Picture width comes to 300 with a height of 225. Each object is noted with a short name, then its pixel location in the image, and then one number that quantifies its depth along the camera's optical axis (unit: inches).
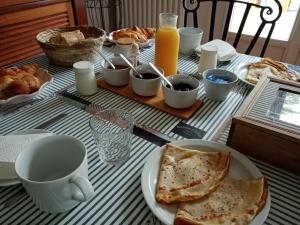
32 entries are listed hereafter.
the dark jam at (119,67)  34.7
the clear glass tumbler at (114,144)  22.7
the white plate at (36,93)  29.4
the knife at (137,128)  25.6
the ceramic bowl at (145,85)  31.0
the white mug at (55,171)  15.8
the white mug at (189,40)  44.6
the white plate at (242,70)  37.0
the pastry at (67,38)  37.9
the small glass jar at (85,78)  31.5
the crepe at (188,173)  18.3
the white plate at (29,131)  24.6
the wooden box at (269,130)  21.1
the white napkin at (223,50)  42.3
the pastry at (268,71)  36.2
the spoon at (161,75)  29.7
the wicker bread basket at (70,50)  37.2
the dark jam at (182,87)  30.0
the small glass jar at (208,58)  36.9
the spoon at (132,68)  32.3
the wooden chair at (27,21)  57.7
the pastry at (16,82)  30.2
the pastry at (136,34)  47.4
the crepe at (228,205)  16.6
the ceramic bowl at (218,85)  30.7
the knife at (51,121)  27.1
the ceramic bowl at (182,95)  28.6
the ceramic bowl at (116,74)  33.6
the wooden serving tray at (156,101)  29.4
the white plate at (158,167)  17.1
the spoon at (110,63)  34.1
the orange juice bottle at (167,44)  34.5
